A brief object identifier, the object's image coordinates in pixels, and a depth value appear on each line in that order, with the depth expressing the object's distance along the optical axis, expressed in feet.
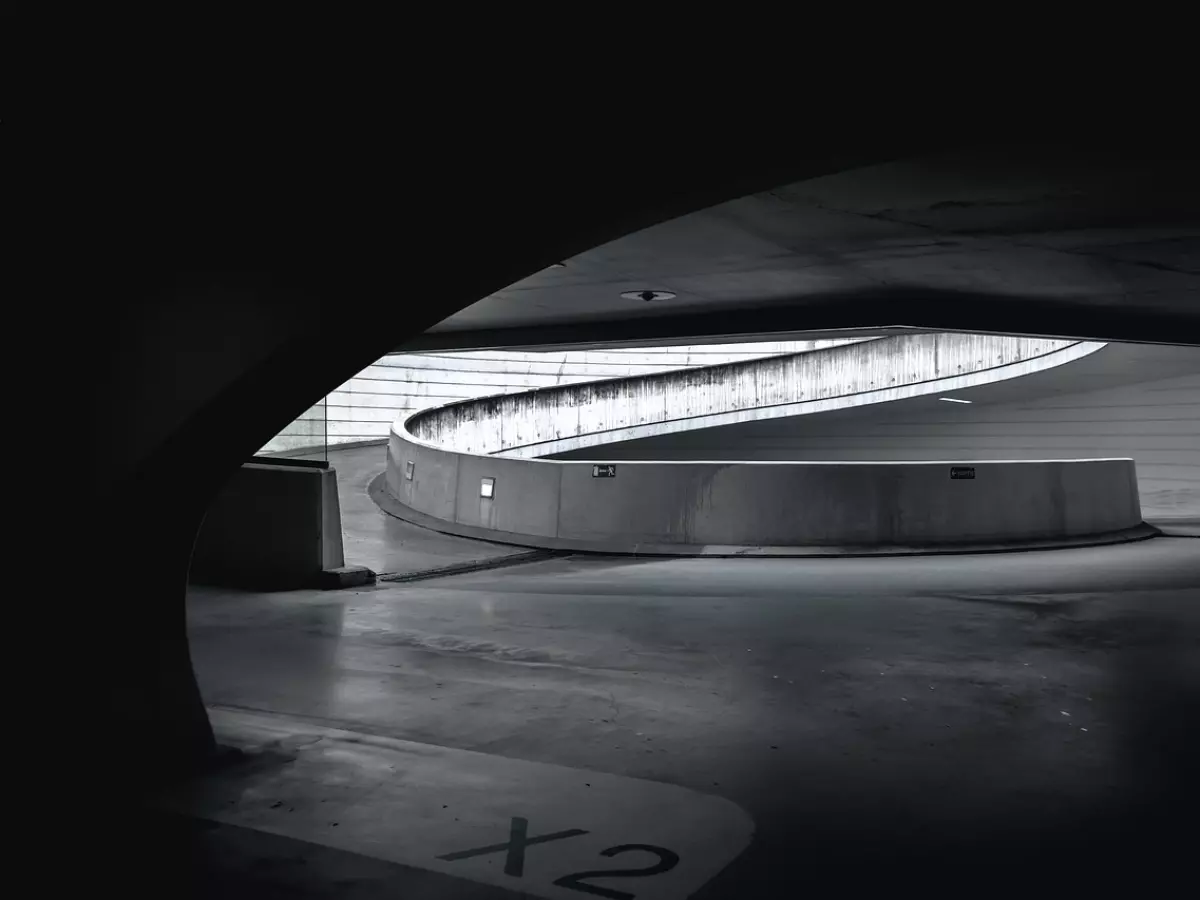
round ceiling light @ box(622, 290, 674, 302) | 35.58
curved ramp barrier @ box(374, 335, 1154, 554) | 46.88
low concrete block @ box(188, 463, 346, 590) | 34.83
